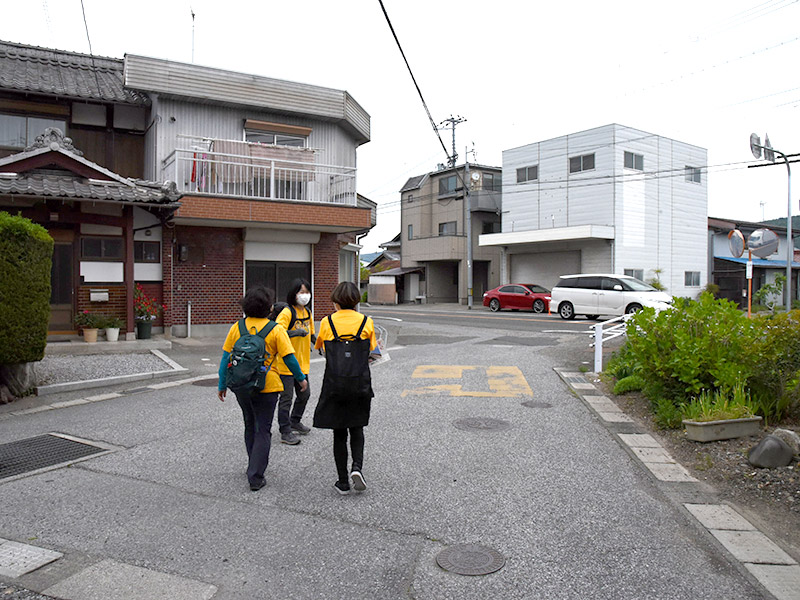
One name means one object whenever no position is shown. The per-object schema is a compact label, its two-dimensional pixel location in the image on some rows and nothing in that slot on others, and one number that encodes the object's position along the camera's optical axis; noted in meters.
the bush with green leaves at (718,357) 6.16
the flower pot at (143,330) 13.74
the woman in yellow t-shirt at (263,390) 4.84
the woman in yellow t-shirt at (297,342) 6.00
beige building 39.34
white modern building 30.50
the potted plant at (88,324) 12.63
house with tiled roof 13.36
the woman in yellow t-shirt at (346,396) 4.59
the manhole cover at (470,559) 3.46
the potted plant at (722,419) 5.83
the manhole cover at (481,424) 6.82
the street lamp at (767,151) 21.09
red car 28.52
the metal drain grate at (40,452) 5.46
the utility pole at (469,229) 33.66
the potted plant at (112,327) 12.90
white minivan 20.95
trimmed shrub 7.81
